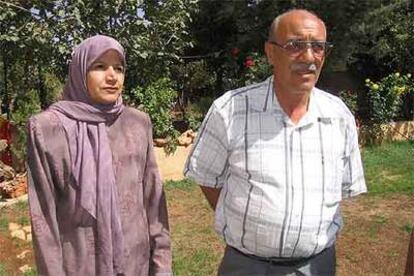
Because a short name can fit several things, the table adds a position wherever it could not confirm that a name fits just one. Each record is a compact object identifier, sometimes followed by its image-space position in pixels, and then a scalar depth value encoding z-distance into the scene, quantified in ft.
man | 6.93
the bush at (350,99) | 32.33
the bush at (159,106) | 24.02
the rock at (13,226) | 17.61
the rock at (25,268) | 14.14
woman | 6.52
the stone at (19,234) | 16.89
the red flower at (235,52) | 36.01
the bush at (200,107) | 38.60
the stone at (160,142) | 24.04
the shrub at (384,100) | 31.53
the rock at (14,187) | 21.43
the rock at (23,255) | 15.19
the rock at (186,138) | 24.58
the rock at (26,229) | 17.32
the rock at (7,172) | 18.54
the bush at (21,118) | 22.45
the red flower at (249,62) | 32.29
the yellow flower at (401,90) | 31.50
